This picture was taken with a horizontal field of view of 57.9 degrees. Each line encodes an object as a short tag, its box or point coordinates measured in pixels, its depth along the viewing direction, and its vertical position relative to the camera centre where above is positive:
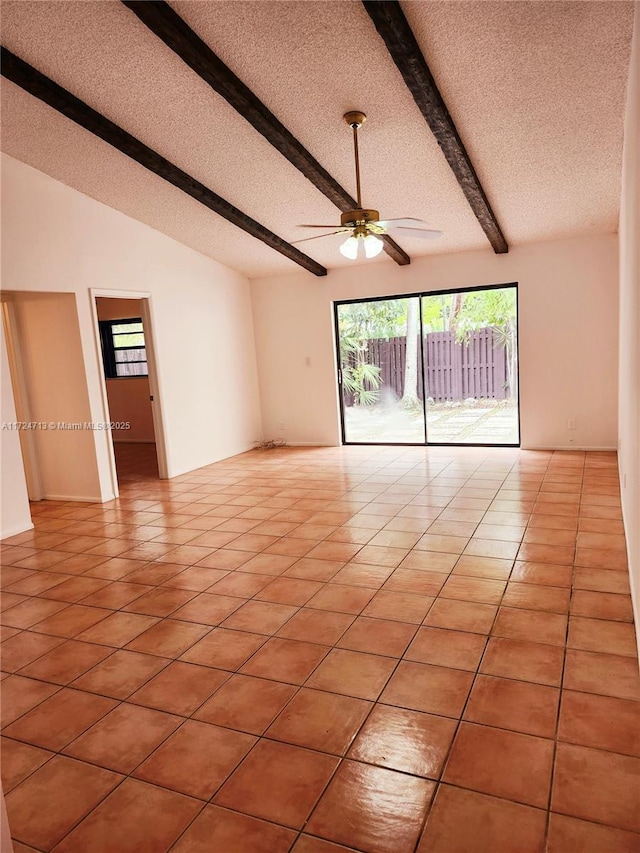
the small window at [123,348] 8.67 +0.32
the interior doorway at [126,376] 8.58 -0.10
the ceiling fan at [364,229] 3.85 +0.84
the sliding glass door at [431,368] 6.88 -0.25
